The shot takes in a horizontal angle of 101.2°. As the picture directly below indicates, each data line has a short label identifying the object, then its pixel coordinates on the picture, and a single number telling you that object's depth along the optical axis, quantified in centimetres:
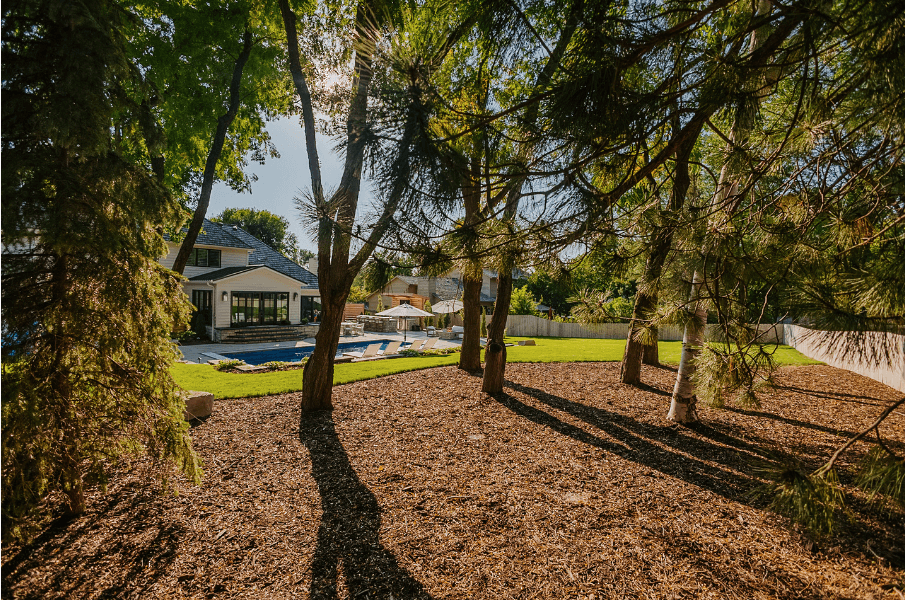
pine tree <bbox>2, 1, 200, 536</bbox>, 234
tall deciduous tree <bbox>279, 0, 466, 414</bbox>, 220
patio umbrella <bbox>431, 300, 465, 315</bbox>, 2198
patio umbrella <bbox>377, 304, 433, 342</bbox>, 1925
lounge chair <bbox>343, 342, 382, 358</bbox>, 1385
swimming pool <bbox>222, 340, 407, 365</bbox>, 1455
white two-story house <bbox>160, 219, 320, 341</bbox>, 1864
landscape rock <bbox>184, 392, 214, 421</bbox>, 566
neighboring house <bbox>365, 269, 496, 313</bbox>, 3442
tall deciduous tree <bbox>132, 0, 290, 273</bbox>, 673
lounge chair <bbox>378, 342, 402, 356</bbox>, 1433
